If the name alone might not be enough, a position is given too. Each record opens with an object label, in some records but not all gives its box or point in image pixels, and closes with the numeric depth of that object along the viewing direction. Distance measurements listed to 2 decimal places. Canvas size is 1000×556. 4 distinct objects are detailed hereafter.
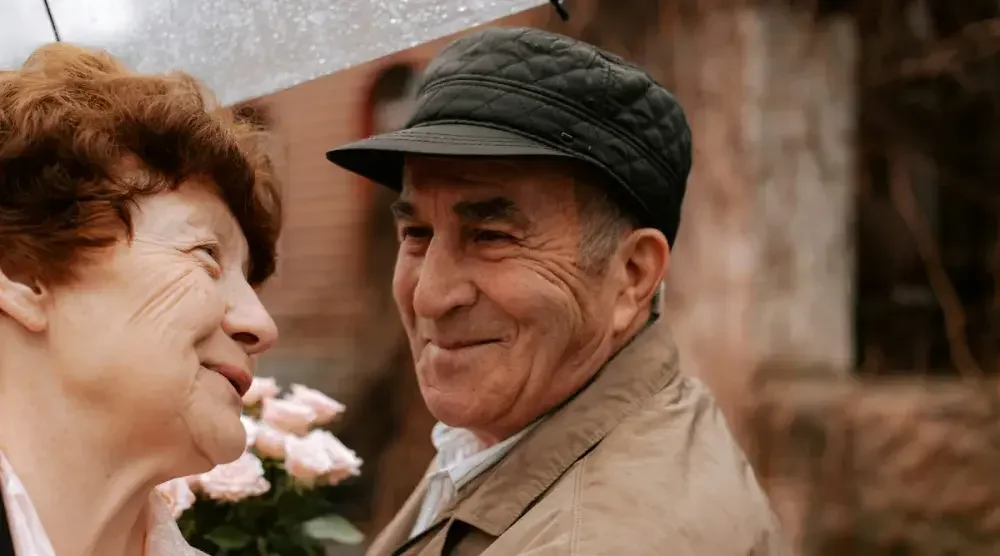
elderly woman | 0.88
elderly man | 1.15
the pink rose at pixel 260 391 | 1.57
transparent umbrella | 1.26
